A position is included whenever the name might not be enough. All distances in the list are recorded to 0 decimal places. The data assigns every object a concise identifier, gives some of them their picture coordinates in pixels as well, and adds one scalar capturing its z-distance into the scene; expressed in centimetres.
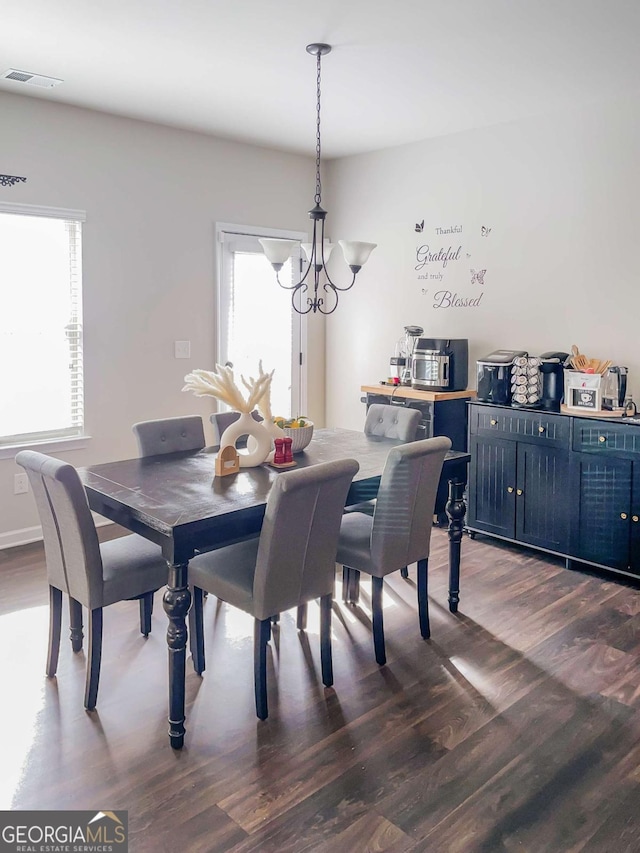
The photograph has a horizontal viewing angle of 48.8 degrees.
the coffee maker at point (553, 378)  422
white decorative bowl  333
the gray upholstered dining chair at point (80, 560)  249
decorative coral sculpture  305
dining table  239
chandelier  341
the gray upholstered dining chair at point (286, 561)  247
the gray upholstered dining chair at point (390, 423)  388
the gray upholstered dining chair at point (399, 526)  293
